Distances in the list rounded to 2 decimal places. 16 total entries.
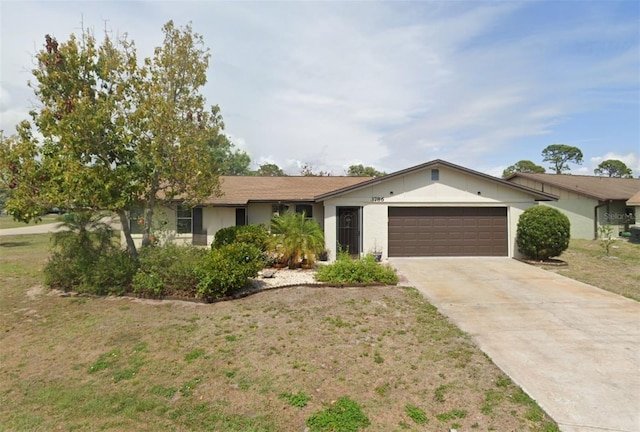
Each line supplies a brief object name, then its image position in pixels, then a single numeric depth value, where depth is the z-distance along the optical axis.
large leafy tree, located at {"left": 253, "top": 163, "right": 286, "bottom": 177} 58.91
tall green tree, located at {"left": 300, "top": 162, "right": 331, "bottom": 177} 46.12
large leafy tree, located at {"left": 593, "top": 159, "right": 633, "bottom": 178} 59.12
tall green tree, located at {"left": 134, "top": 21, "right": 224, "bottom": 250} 9.28
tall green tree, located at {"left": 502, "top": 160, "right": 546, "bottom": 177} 59.75
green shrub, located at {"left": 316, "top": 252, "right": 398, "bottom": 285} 9.52
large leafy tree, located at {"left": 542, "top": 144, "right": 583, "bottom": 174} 62.34
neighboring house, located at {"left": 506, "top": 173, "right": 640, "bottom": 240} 21.17
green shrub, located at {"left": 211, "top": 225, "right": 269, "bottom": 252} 12.10
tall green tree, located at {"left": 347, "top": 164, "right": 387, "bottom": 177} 56.65
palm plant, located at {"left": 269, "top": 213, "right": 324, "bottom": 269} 11.99
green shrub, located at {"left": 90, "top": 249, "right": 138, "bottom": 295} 8.75
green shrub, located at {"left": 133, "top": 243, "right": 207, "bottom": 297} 8.40
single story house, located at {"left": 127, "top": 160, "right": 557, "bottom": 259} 14.02
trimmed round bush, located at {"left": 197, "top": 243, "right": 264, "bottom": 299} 8.02
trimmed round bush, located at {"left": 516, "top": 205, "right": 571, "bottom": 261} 12.39
